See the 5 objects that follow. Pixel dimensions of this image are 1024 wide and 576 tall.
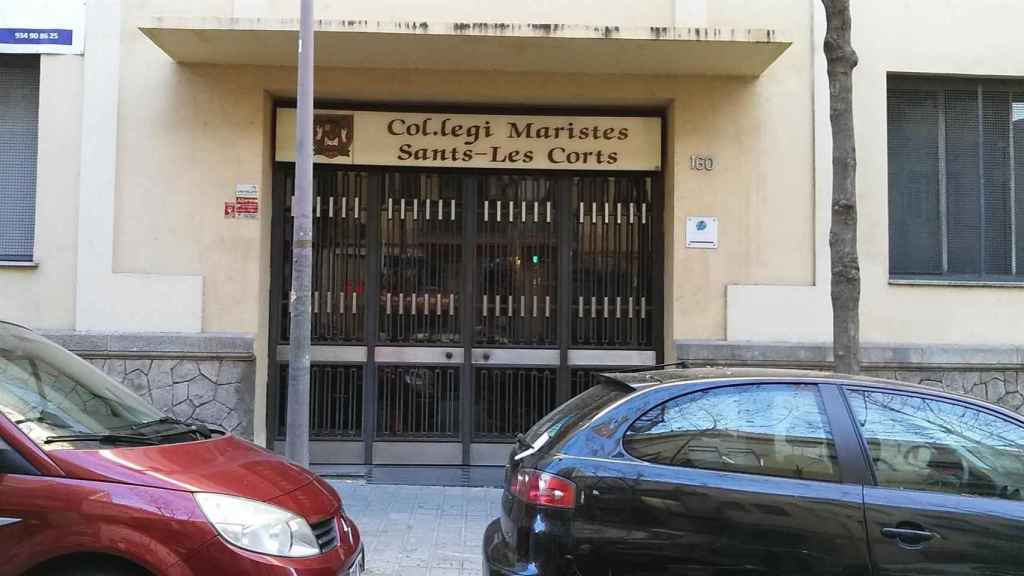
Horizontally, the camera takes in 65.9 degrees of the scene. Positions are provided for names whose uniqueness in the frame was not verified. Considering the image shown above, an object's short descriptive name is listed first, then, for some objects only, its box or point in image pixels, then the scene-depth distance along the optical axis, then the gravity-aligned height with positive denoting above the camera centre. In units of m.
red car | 3.00 -0.77
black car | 3.30 -0.74
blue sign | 7.70 +2.66
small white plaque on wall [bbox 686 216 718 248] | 7.85 +0.81
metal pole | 5.38 +0.22
